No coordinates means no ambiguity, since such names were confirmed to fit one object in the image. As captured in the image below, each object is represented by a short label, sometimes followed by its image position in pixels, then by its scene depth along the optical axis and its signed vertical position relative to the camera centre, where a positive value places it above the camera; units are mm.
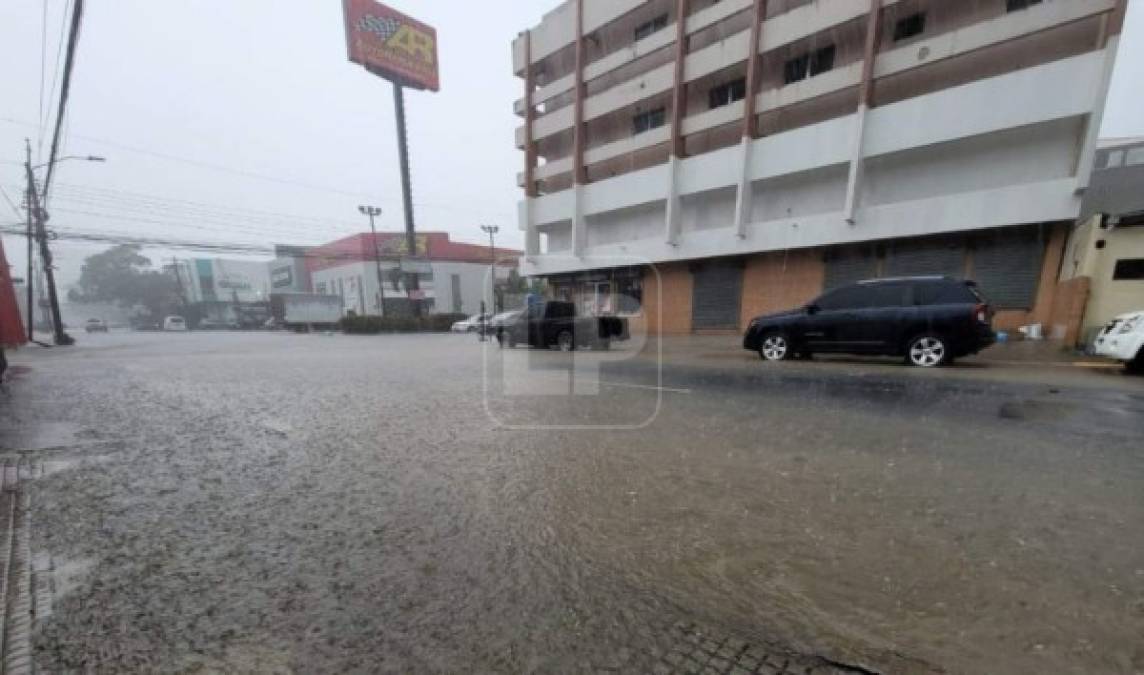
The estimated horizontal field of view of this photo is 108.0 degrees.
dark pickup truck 12945 -1105
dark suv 7312 -528
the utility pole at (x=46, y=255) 20438 +1879
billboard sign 28438 +17983
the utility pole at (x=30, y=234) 20672 +2854
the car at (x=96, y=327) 45531 -3863
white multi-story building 11594 +5112
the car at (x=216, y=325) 51969 -4314
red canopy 9750 -500
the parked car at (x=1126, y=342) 6586 -776
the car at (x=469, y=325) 28489 -2309
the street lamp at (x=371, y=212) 35031 +6808
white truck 35562 -1664
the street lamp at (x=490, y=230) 40438 +6070
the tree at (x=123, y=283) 60562 +1285
